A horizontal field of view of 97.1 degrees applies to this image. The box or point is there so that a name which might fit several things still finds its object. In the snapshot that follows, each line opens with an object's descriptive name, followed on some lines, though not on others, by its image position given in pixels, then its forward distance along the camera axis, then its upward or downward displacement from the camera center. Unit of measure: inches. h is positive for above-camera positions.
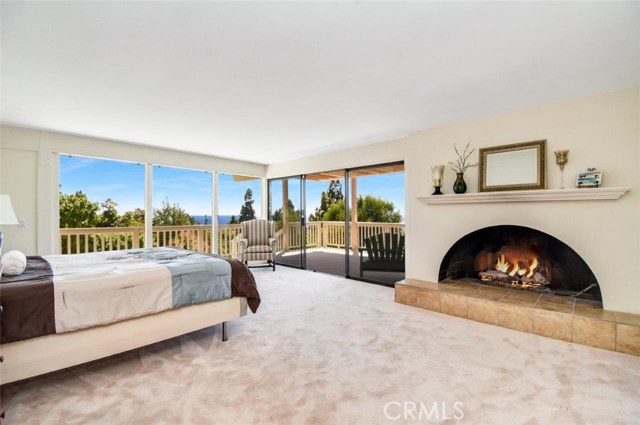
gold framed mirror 116.6 +18.8
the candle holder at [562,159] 111.0 +19.8
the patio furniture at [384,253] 176.7 -27.5
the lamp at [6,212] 104.2 +0.8
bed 66.1 -25.6
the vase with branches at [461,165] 135.4 +21.8
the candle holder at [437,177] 142.6 +16.9
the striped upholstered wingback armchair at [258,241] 212.4 -23.1
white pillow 77.2 -13.9
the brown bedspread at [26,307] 63.8 -21.9
